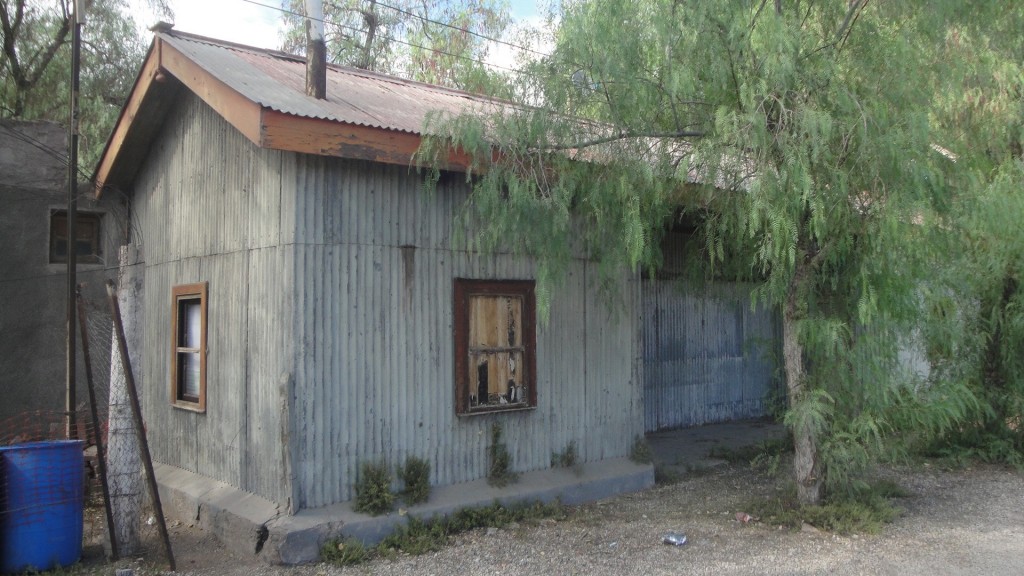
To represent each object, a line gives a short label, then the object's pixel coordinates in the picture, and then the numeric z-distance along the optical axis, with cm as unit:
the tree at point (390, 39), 2039
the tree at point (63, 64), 1520
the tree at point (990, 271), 848
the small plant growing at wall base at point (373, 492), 642
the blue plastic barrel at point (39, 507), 586
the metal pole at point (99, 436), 612
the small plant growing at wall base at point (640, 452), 837
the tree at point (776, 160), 608
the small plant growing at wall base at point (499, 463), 730
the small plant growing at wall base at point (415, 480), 668
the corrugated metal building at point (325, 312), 639
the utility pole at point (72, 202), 821
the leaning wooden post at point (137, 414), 589
